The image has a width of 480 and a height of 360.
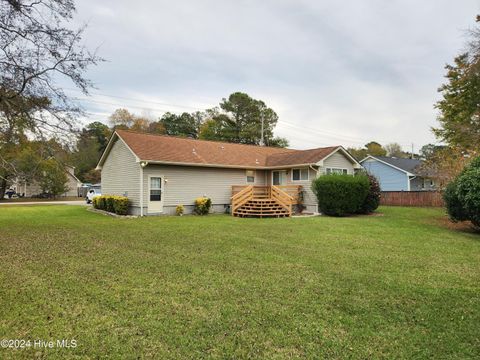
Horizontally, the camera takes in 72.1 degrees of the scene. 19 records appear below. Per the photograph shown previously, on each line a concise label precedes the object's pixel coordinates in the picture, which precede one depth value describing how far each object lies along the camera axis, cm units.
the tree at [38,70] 1033
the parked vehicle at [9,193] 4445
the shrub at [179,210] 1722
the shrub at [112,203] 1677
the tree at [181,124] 5312
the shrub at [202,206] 1761
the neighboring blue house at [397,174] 3069
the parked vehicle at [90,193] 3028
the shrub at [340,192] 1697
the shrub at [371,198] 1811
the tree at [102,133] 5124
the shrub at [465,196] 1105
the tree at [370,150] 6105
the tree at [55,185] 3725
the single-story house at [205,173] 1697
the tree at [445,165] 1691
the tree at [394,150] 6525
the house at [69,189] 4458
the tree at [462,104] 1942
